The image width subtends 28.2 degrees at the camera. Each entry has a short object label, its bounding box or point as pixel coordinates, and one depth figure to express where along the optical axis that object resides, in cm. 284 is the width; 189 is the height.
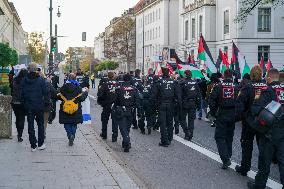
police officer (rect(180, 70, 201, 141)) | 1457
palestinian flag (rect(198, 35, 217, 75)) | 1650
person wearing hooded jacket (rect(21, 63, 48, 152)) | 1145
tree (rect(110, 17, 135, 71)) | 9669
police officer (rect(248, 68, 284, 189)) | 765
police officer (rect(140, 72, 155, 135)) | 1619
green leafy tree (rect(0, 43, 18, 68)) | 3595
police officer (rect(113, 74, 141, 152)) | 1248
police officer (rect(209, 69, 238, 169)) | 1015
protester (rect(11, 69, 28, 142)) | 1283
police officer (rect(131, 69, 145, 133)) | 1670
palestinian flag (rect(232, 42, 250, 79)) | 1520
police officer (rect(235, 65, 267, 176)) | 893
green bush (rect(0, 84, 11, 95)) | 2705
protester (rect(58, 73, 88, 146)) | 1262
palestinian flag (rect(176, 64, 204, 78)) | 1708
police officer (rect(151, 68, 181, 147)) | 1328
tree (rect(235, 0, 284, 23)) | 3038
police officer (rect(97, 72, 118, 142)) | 1351
